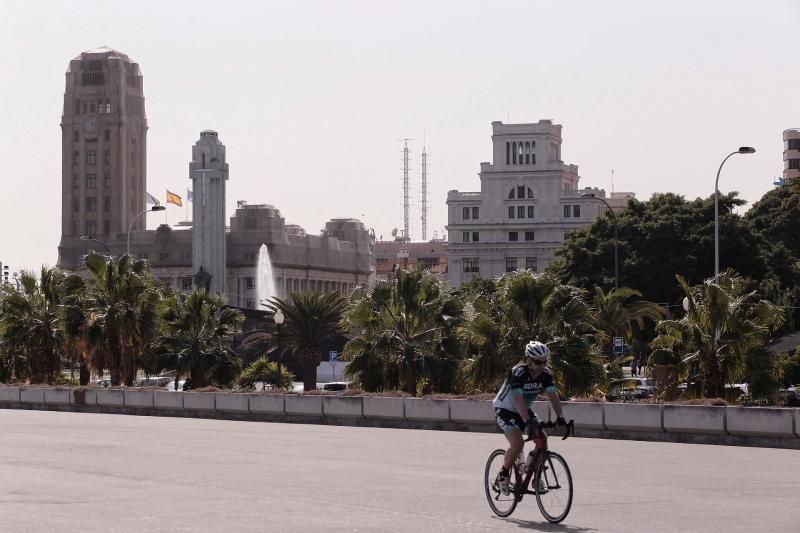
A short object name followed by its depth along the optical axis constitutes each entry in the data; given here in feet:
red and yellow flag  597.56
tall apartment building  531.50
